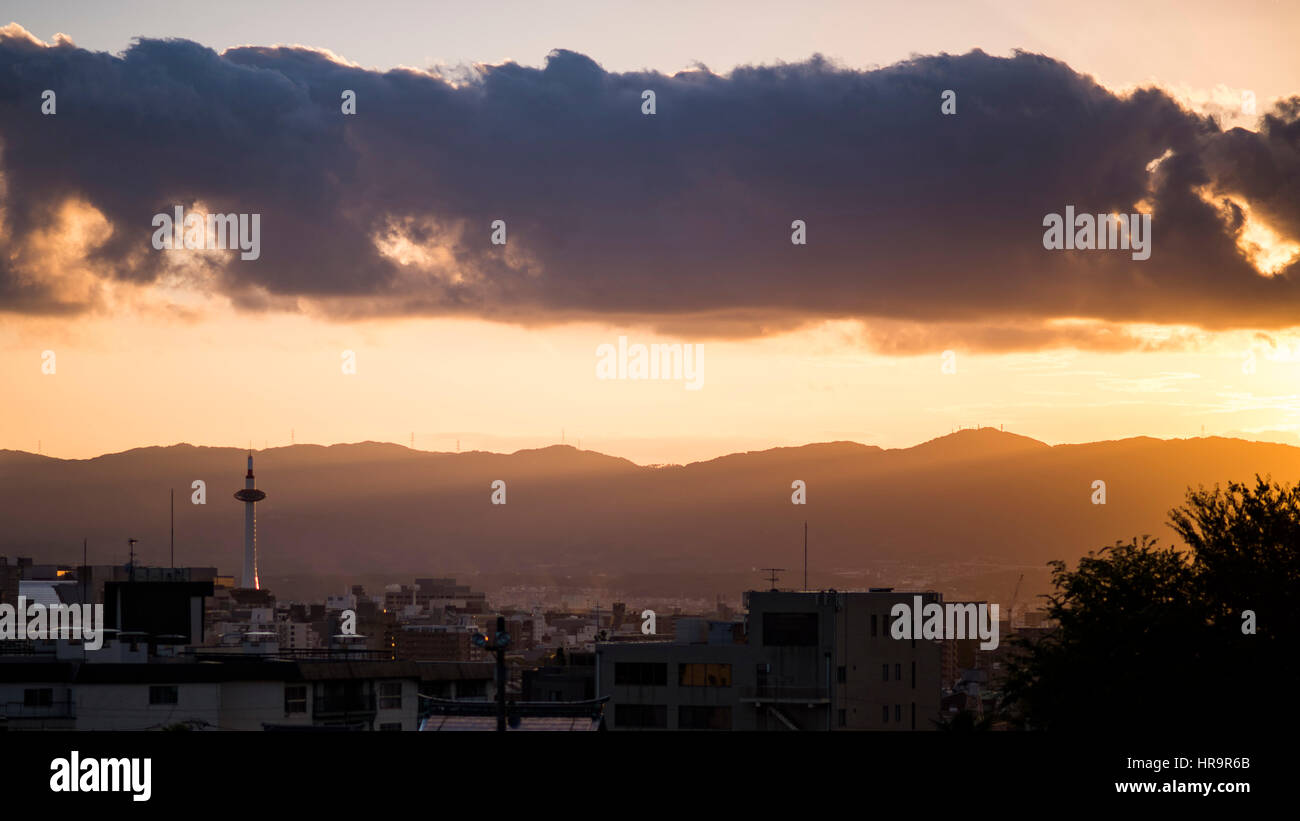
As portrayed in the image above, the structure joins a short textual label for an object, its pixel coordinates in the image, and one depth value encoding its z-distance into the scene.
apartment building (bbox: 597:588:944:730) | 101.62
